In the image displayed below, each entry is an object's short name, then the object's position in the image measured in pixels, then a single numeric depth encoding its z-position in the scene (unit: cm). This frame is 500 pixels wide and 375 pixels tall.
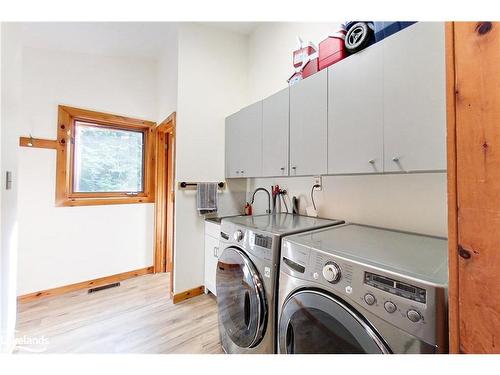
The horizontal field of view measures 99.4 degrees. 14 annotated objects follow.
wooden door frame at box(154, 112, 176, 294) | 295
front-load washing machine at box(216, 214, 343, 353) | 116
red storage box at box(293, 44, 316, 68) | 161
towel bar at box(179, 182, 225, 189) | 221
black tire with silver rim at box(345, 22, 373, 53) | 118
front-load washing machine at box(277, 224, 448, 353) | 63
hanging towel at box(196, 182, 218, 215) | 226
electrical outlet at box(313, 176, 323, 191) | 180
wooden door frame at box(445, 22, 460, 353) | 50
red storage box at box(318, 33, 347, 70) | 133
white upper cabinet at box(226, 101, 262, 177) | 197
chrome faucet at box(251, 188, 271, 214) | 226
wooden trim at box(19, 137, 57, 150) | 213
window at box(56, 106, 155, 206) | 239
